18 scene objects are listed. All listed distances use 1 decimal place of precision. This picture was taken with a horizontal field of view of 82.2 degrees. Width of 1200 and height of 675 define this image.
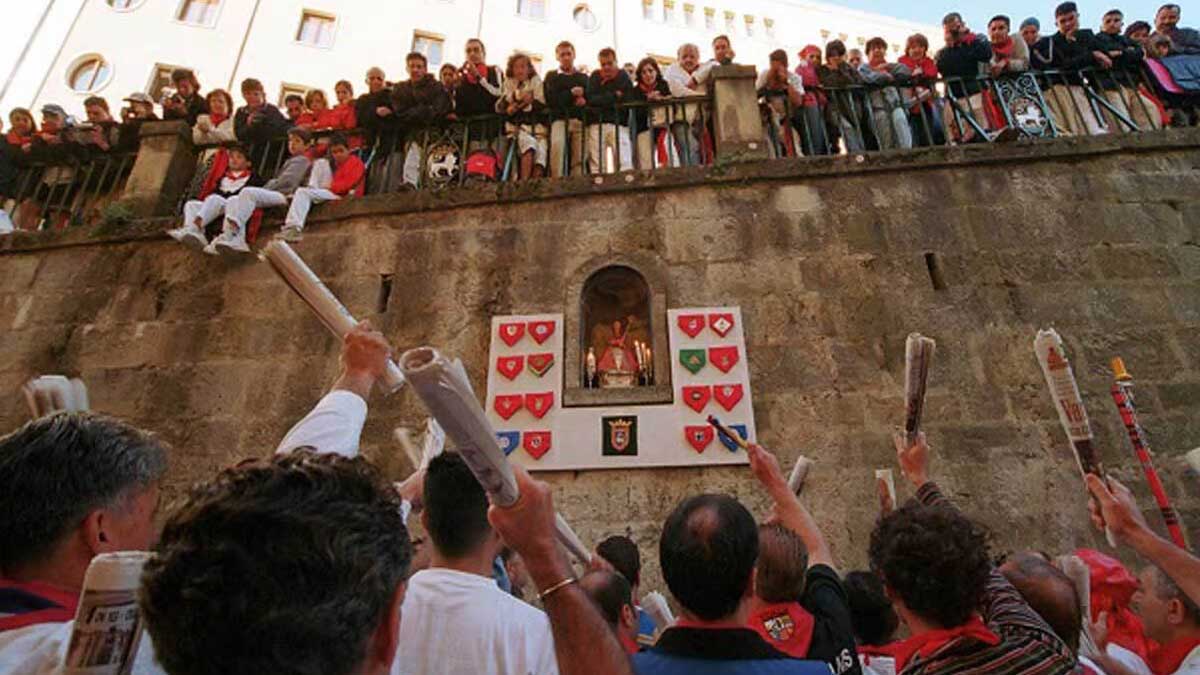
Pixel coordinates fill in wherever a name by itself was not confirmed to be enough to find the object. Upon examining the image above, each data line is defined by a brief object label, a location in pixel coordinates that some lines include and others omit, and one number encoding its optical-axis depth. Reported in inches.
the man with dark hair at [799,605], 83.4
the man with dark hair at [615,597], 92.7
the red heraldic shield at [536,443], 215.2
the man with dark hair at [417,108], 285.1
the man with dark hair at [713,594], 66.8
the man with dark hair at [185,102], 314.3
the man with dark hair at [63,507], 52.3
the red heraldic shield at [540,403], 221.1
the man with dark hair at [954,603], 72.7
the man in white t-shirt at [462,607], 69.8
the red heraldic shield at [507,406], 222.2
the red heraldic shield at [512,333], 235.6
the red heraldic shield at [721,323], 231.0
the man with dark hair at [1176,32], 285.6
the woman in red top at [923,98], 278.7
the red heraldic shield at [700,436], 211.0
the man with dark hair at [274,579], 35.6
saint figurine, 231.3
